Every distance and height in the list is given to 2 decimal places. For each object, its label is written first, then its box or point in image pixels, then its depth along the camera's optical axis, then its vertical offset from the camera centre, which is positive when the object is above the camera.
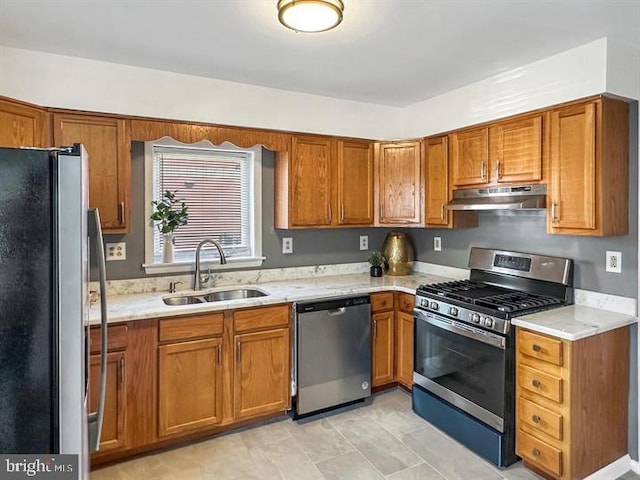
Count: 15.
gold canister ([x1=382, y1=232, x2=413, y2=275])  3.81 -0.18
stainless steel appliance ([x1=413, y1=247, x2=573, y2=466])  2.41 -0.69
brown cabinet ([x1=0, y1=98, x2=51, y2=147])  2.17 +0.62
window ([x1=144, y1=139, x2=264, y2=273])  3.08 +0.31
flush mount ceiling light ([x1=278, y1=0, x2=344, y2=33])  1.75 +0.97
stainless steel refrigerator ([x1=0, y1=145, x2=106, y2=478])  1.11 -0.18
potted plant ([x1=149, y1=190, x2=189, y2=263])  2.99 +0.14
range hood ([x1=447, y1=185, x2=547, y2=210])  2.59 +0.26
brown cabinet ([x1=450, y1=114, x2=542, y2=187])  2.63 +0.58
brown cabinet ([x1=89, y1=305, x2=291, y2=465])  2.40 -0.89
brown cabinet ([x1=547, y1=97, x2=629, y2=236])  2.30 +0.39
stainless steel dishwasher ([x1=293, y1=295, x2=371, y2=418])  2.90 -0.87
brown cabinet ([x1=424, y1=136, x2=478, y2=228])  3.28 +0.37
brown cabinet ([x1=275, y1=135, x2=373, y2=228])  3.33 +0.44
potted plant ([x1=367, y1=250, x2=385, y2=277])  3.70 -0.26
